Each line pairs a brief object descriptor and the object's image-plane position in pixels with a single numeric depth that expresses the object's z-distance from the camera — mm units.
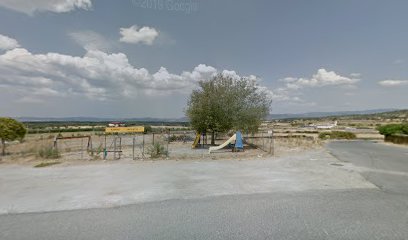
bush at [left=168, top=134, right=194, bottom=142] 32419
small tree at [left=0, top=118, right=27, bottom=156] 18609
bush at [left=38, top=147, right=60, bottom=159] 16984
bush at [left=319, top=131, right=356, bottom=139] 43281
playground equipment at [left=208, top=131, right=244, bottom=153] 19406
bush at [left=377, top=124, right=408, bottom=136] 29131
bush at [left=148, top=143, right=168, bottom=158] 16562
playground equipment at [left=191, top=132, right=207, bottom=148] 23469
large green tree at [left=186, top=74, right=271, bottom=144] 23562
